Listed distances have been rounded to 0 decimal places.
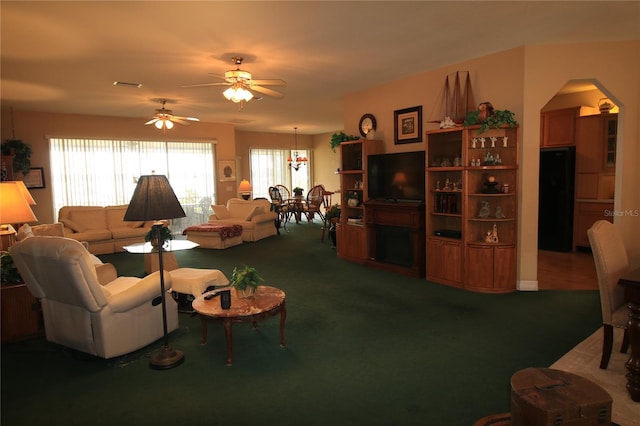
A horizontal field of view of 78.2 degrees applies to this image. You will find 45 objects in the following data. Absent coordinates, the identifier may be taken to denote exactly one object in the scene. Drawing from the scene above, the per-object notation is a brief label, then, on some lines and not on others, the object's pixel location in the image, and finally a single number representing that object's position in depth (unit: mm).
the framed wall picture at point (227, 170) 9992
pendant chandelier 11441
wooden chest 1499
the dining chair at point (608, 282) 2668
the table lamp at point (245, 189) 10086
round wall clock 6162
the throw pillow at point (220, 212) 8696
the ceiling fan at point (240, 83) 4180
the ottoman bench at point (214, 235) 7496
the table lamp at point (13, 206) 3703
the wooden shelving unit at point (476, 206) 4543
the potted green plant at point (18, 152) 7036
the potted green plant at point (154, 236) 4602
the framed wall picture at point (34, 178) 7484
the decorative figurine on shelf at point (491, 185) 4562
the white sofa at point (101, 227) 7234
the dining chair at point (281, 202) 10403
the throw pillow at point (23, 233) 4754
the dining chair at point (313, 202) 10656
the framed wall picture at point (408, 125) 5531
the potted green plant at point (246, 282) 3234
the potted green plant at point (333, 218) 7041
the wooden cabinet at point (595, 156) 6047
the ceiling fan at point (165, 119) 6562
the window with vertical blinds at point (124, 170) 8023
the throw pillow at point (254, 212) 8398
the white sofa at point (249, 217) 8219
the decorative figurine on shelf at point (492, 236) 4621
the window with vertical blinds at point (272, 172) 11766
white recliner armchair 2799
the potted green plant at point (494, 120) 4348
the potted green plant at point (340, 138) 6301
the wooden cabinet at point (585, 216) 6148
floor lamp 2886
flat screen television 5312
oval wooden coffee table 2961
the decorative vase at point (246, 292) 3273
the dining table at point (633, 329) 2352
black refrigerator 6355
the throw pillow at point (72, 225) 7238
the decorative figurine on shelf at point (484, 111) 4434
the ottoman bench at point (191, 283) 4035
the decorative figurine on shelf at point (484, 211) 4691
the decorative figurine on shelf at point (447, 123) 4773
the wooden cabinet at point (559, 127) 6375
